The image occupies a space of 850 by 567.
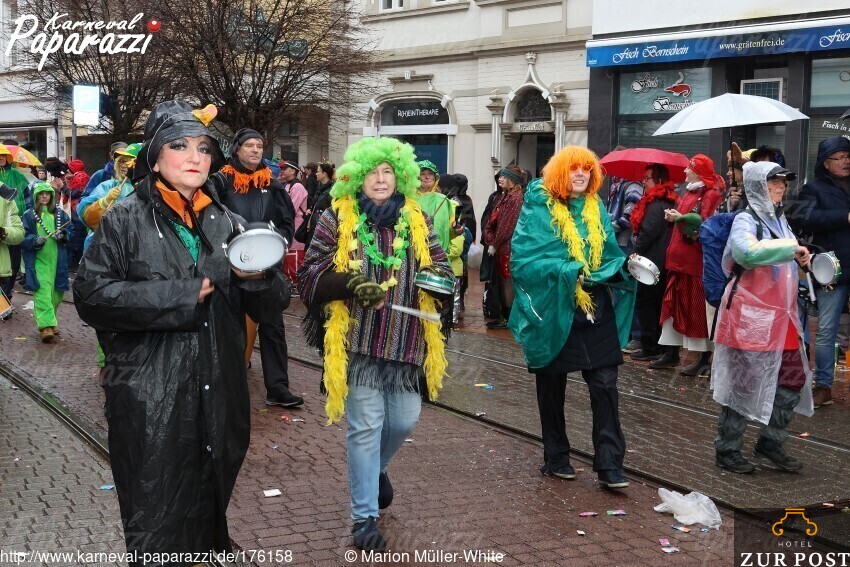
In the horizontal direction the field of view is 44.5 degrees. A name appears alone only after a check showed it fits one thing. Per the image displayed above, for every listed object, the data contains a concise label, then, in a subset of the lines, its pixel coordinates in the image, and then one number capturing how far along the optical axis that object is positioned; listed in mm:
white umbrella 9555
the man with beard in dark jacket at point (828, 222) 8344
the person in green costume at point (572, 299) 5984
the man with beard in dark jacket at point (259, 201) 8047
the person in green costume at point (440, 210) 10625
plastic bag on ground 5383
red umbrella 10672
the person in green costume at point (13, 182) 11914
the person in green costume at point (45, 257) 11305
